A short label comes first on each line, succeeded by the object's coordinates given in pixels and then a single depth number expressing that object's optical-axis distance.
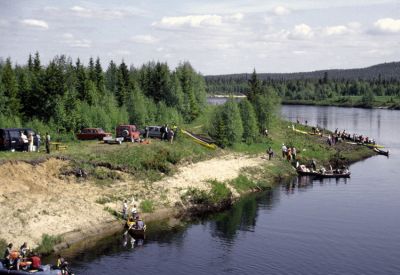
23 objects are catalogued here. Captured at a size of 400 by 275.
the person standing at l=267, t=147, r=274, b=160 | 73.31
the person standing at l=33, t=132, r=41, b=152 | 54.59
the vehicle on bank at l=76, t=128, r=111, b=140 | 65.62
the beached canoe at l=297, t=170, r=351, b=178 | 72.88
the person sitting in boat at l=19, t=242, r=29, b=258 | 35.53
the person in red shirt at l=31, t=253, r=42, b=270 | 34.56
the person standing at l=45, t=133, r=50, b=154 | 53.06
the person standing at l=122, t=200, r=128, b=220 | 46.81
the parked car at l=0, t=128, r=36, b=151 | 52.59
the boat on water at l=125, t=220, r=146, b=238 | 43.62
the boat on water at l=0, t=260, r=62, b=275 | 34.03
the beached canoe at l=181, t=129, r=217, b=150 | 71.94
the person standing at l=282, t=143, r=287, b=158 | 76.69
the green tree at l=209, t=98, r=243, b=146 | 74.56
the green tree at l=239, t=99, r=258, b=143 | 80.47
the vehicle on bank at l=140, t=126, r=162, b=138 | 70.62
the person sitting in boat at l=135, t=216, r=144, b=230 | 43.68
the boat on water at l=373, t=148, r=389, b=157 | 92.64
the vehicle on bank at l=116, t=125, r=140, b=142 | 64.56
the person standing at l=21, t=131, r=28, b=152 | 53.00
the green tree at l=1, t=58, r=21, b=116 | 76.31
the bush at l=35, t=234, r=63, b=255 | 38.81
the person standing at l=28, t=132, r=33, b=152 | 53.41
